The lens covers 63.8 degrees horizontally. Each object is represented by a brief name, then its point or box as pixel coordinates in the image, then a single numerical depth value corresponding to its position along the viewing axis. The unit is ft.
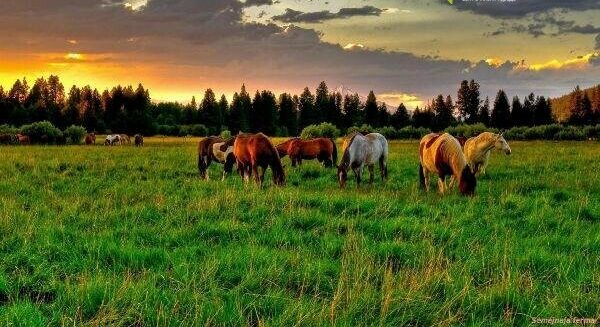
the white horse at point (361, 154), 51.08
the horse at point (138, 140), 182.91
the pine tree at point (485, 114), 374.79
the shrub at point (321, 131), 207.01
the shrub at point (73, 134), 192.13
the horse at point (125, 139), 206.53
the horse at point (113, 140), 193.69
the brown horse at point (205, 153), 65.92
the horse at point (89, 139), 193.43
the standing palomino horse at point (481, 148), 58.44
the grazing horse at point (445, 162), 42.06
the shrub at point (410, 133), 249.14
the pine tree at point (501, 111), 358.60
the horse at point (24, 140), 174.83
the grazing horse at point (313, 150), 80.69
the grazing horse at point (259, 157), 50.34
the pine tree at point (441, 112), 372.62
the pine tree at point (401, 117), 377.50
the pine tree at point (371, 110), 374.43
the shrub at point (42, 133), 183.96
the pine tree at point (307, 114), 386.32
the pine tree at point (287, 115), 384.15
